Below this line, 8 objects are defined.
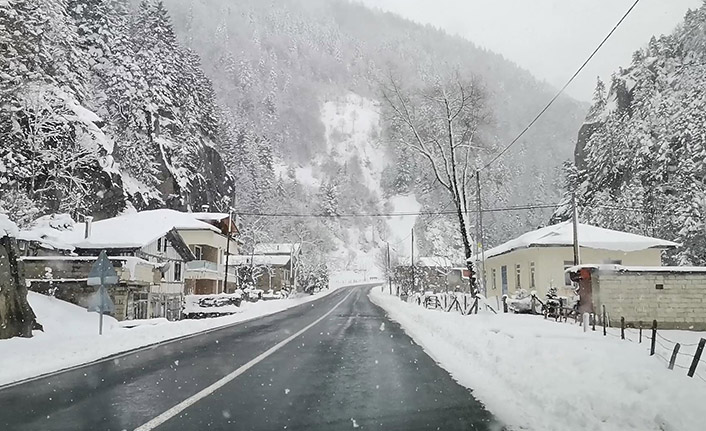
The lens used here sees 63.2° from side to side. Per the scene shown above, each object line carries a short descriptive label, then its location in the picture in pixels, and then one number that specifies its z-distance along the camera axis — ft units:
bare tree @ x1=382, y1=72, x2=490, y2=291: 95.66
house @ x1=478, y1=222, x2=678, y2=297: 102.68
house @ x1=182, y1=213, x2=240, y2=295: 173.47
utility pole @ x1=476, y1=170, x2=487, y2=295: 93.31
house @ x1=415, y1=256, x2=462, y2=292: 208.07
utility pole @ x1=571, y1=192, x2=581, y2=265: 90.68
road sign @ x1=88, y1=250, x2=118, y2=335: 55.93
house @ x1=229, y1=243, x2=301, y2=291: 244.83
